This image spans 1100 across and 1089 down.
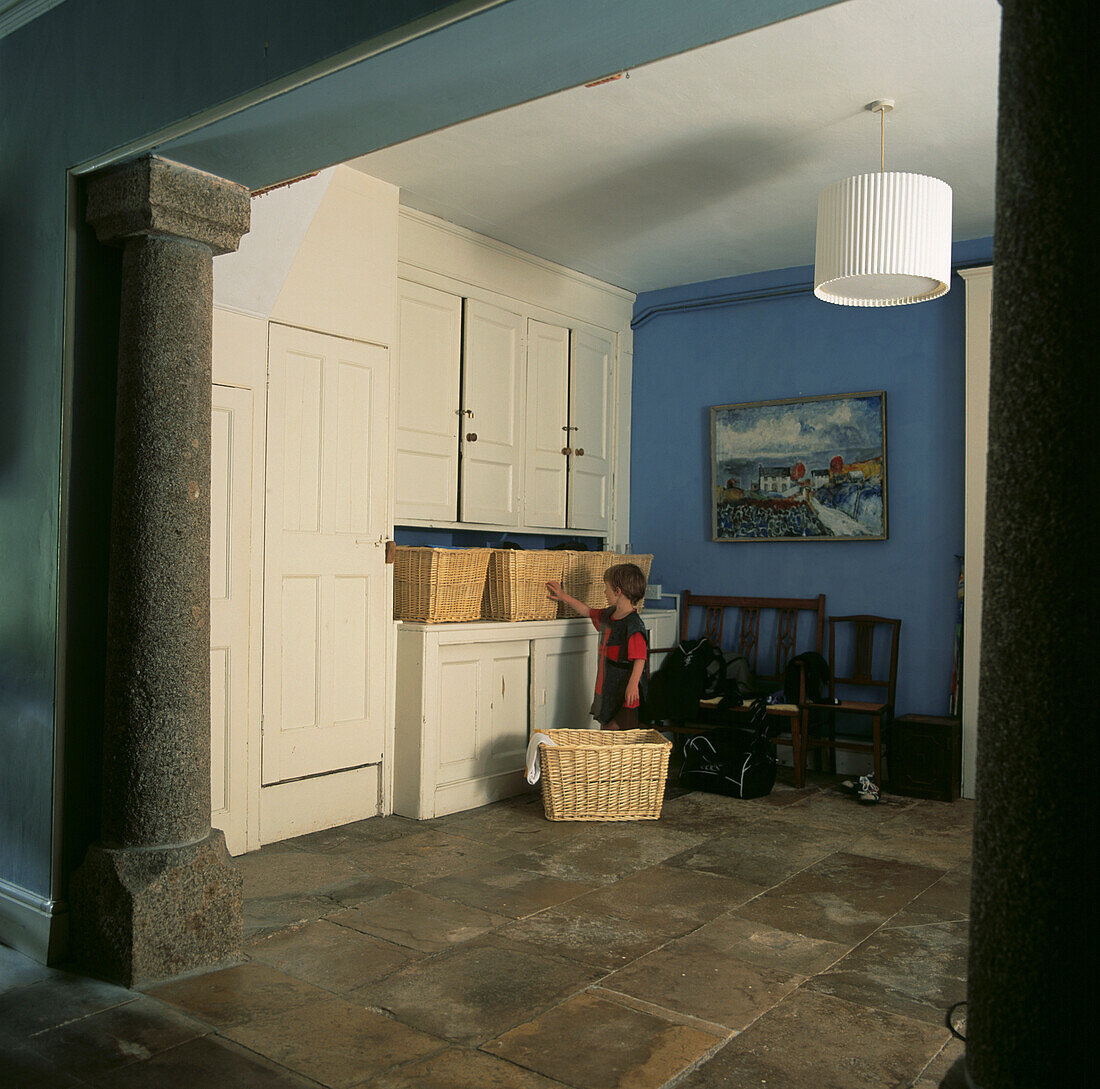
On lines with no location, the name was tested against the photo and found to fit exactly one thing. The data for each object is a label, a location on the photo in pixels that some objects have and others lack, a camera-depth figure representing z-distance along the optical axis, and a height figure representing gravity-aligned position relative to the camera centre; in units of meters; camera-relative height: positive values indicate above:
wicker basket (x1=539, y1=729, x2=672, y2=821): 4.51 -1.05
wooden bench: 5.79 -0.49
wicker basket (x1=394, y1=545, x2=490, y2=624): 4.62 -0.19
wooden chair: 5.41 -0.66
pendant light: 3.67 +1.18
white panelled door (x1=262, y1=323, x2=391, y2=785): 4.17 -0.06
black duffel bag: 5.08 -1.08
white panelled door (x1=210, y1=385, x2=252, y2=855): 3.90 -0.26
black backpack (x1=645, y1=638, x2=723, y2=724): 5.45 -0.73
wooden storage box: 5.07 -1.04
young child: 5.01 -0.55
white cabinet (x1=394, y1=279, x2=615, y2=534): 5.04 +0.70
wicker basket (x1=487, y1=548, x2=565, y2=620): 5.01 -0.20
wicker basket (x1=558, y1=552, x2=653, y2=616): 5.43 -0.17
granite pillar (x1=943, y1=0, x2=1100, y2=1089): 1.22 -0.06
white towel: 4.55 -0.94
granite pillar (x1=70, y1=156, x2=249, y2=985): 2.79 -0.21
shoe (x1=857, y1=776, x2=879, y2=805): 5.00 -1.19
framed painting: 5.70 +0.47
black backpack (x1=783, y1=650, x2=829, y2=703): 5.51 -0.68
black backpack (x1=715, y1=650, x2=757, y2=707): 5.44 -0.75
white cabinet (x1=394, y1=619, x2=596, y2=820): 4.59 -0.77
